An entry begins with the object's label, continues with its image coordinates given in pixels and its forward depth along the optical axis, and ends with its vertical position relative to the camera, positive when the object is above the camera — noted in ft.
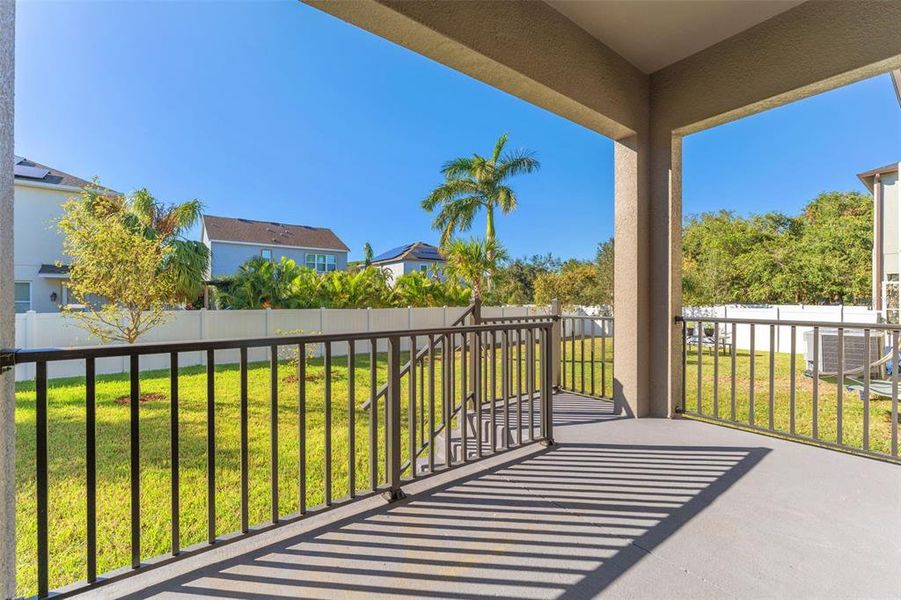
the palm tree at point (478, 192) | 45.27 +12.50
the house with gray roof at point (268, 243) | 64.64 +9.92
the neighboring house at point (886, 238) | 30.58 +4.93
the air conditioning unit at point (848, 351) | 17.76 -2.47
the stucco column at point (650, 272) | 11.03 +0.79
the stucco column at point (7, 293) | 3.83 +0.08
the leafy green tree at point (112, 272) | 20.75 +1.54
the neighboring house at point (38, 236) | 38.17 +6.55
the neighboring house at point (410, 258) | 88.94 +9.65
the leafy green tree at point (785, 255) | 50.21 +6.35
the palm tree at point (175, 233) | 28.49 +5.00
